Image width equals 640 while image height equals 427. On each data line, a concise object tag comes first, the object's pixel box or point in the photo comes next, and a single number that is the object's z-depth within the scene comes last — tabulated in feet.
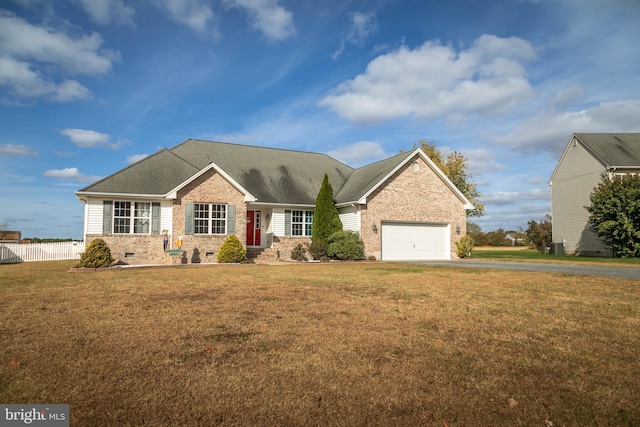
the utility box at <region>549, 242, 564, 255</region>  109.38
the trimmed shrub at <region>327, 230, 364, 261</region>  73.10
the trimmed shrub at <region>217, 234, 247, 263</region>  66.54
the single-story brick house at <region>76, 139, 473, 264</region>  66.85
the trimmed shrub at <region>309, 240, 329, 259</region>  75.10
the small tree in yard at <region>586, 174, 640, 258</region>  78.59
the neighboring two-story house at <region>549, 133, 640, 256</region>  95.25
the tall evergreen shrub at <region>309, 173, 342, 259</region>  76.43
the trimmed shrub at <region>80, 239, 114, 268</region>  56.54
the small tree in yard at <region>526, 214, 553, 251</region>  121.25
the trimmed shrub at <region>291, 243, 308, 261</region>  76.09
